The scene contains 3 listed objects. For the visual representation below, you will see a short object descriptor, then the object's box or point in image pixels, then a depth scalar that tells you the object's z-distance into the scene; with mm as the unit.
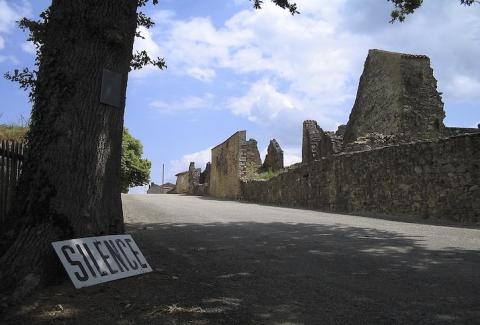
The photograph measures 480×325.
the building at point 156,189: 70744
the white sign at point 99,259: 4164
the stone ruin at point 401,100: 21203
